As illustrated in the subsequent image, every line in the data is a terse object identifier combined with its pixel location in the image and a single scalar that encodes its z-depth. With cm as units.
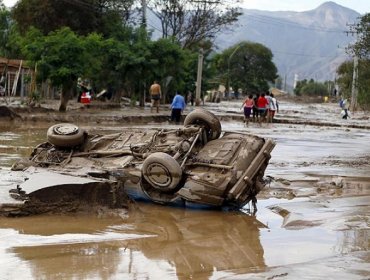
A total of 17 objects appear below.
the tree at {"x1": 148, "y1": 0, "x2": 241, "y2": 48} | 5278
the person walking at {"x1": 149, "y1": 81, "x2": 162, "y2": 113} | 3434
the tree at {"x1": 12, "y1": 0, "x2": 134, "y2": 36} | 4131
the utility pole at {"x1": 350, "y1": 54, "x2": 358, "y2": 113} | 2383
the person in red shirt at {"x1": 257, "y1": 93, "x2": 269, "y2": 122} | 3375
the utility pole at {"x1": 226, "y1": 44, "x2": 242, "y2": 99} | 8656
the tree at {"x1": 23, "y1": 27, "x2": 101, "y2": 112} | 2892
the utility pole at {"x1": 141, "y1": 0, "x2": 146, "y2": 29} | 4408
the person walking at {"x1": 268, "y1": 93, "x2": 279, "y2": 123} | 3397
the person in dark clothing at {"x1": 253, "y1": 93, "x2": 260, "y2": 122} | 3369
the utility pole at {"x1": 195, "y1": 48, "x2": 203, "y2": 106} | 4719
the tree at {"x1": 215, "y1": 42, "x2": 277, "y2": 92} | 9769
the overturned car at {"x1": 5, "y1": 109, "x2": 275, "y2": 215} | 965
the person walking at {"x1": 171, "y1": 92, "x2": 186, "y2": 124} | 2889
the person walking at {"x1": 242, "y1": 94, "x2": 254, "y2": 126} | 3259
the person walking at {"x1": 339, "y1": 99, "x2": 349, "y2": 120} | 4108
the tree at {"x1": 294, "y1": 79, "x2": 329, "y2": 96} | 12312
